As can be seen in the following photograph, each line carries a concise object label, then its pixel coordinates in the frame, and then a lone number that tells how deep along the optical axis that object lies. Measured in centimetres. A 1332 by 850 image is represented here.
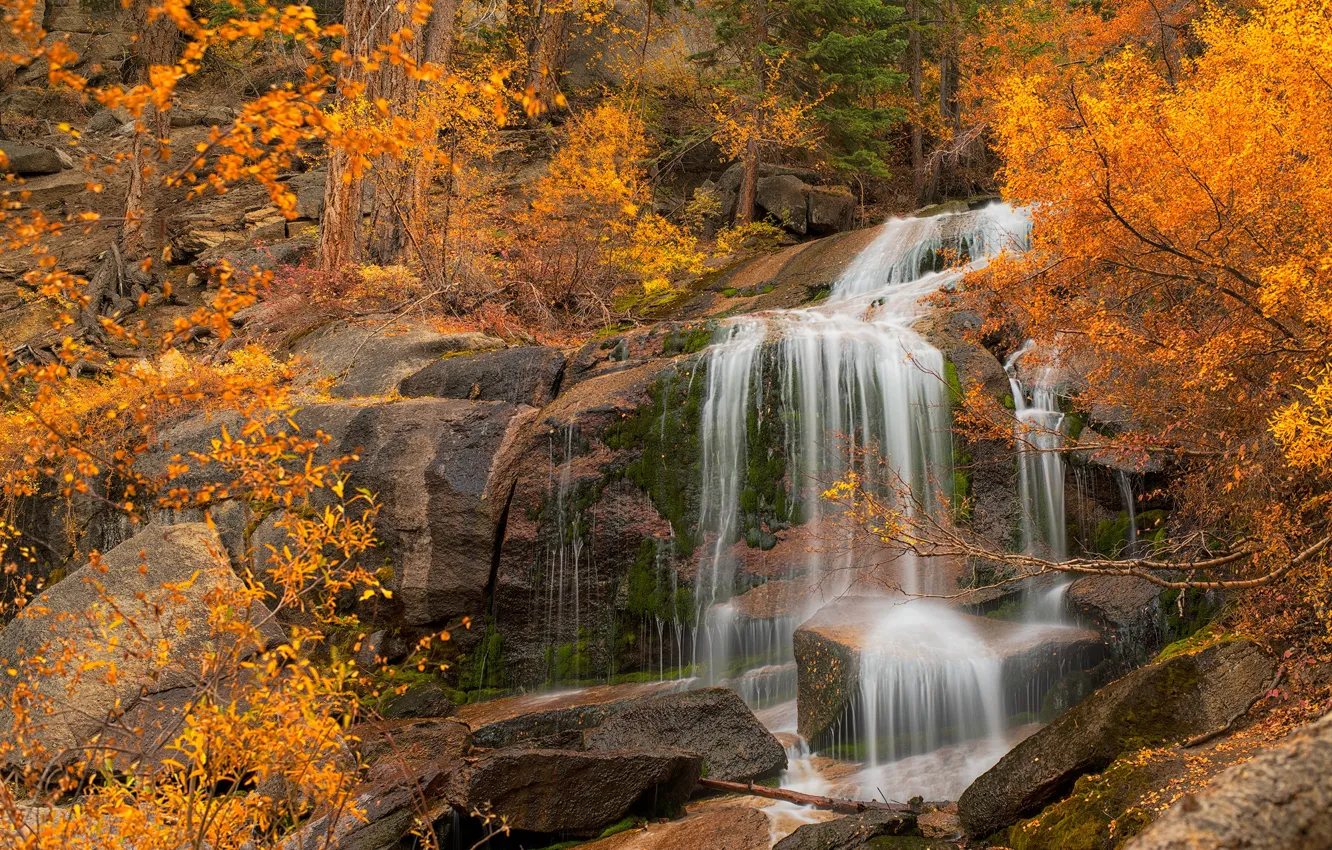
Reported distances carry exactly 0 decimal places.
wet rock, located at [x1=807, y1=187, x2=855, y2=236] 2162
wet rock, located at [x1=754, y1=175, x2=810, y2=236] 2138
